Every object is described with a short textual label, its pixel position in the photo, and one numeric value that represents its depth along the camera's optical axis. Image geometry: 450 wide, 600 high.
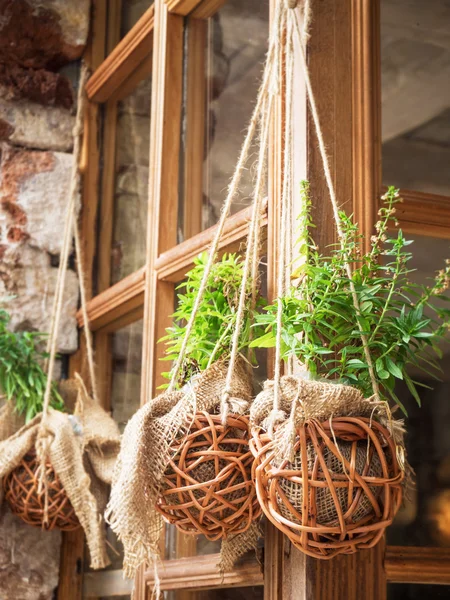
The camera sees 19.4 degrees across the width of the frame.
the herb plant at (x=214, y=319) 1.97
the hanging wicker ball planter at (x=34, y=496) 2.51
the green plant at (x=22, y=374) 2.72
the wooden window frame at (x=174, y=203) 1.92
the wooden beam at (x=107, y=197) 3.07
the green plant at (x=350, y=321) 1.73
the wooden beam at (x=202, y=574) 1.98
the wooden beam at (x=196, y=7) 2.57
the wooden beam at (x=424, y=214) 2.01
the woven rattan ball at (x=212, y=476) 1.80
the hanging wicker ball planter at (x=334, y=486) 1.61
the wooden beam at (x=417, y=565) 1.88
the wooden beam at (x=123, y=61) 2.80
